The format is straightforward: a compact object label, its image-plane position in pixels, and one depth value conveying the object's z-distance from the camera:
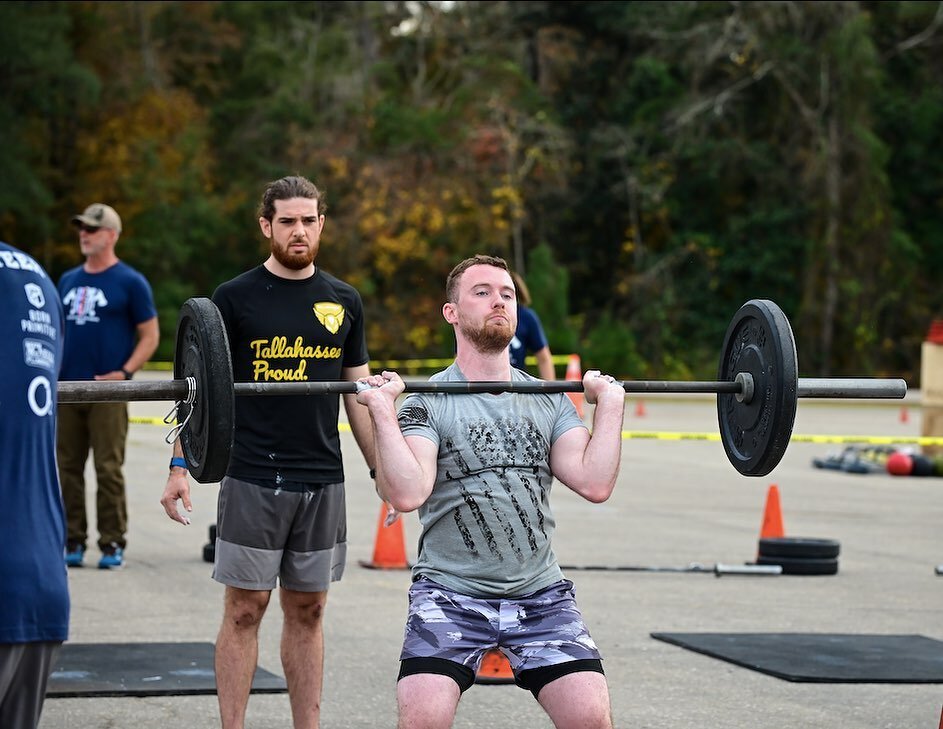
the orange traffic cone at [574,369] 20.65
